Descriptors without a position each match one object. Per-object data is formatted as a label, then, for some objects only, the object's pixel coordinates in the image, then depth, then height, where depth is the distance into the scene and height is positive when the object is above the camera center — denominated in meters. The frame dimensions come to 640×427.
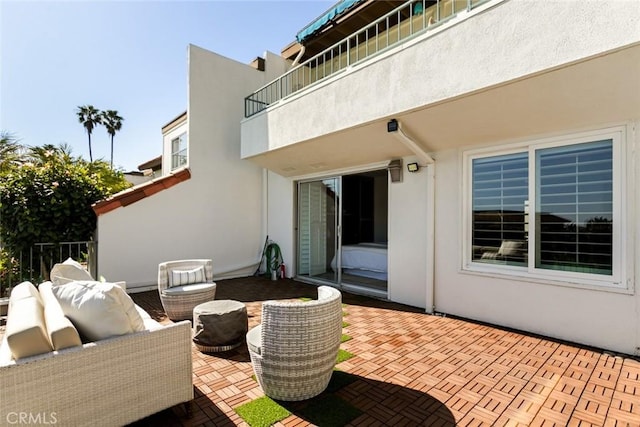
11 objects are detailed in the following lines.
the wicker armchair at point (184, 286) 5.23 -1.35
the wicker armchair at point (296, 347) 2.82 -1.29
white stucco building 3.76 +0.86
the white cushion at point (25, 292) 2.88 -0.79
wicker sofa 2.04 -1.25
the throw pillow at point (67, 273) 3.54 -0.77
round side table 4.07 -1.58
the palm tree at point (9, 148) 9.00 +2.01
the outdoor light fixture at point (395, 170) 6.43 +0.88
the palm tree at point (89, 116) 28.88 +9.21
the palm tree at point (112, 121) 29.66 +9.04
